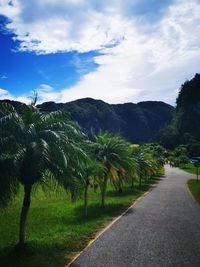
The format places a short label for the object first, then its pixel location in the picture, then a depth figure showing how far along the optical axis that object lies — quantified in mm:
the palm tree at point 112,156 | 16060
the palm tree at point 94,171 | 13782
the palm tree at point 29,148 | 7927
